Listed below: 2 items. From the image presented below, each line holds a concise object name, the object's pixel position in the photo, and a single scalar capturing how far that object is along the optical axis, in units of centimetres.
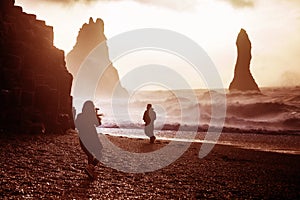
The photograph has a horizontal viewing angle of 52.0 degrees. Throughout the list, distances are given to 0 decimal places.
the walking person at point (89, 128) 1212
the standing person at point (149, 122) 2512
